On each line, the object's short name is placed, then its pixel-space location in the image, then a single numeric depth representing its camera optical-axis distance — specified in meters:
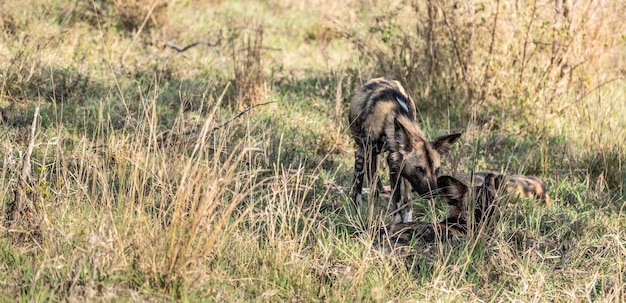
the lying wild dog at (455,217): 9.33
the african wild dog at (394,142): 10.93
